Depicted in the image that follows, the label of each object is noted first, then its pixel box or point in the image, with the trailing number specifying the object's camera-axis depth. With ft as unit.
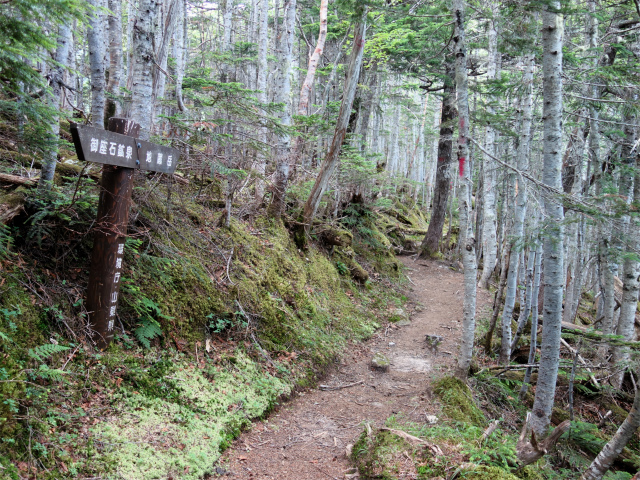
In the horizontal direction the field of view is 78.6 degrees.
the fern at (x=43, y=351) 10.75
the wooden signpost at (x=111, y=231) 13.34
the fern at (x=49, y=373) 10.60
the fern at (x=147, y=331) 15.01
